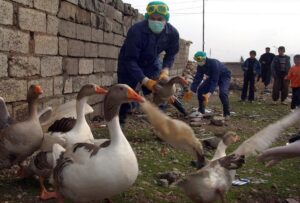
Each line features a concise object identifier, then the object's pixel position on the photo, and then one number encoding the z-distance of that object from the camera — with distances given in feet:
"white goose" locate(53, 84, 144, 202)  8.98
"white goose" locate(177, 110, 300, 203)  10.10
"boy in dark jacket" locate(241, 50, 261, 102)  41.63
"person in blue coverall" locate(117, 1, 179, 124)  18.48
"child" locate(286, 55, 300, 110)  34.59
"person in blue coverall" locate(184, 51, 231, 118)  27.42
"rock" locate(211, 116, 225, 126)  25.62
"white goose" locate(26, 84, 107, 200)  11.11
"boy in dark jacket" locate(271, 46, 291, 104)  40.76
